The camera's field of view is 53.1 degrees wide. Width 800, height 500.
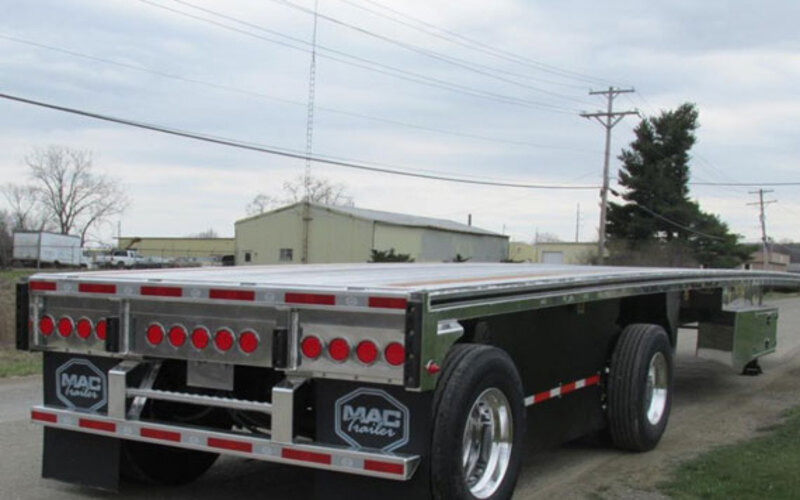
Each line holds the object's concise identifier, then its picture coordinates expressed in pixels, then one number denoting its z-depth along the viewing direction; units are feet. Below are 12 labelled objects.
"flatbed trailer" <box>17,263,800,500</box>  12.55
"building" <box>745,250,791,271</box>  313.94
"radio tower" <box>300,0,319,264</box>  182.70
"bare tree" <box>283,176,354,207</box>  303.31
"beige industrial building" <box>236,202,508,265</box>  174.91
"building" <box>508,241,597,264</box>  225.21
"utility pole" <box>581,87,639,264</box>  148.87
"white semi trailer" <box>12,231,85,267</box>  199.21
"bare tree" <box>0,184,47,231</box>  287.48
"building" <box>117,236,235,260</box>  277.44
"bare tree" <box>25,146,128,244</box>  287.28
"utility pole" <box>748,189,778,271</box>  258.98
